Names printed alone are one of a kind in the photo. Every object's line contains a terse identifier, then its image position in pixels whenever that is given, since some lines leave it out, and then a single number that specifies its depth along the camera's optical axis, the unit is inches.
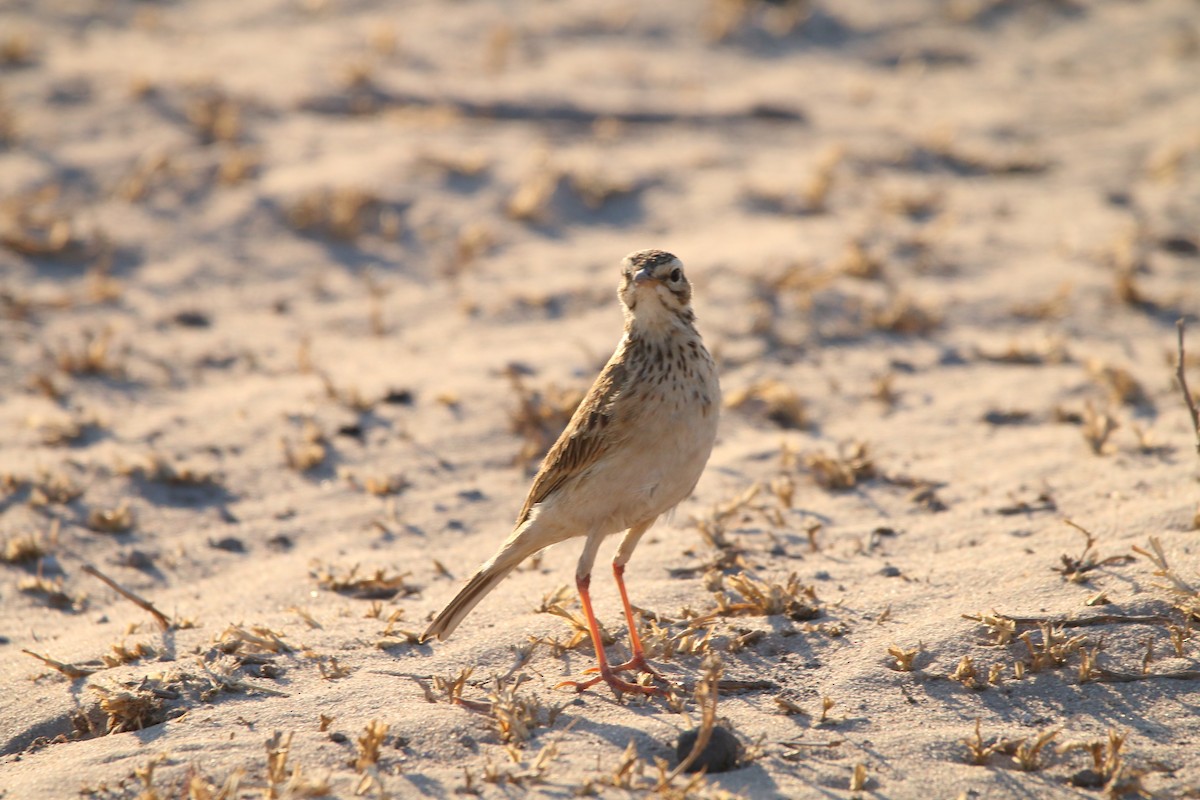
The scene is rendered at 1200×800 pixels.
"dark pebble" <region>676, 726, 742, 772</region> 309.0
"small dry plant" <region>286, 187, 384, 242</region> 726.5
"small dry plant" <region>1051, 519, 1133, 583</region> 390.6
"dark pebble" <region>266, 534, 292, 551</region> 482.3
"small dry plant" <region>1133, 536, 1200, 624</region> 355.6
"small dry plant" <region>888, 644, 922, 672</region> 352.8
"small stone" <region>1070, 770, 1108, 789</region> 299.6
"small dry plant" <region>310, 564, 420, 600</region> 436.8
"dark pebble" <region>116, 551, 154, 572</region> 466.6
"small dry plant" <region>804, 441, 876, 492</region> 496.7
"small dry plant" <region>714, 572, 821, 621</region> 390.9
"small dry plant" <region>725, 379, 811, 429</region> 561.3
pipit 362.3
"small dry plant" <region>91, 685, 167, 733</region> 344.8
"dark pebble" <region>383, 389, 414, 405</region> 581.0
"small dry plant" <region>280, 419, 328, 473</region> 533.3
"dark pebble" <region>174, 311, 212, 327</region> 654.5
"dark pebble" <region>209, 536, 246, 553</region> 480.7
